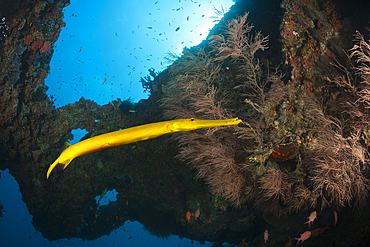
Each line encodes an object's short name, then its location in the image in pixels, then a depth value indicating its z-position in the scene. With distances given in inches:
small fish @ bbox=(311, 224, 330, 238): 148.8
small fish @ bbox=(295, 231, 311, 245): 145.4
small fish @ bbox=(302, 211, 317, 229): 142.9
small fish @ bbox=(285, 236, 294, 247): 168.8
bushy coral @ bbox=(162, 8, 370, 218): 141.7
